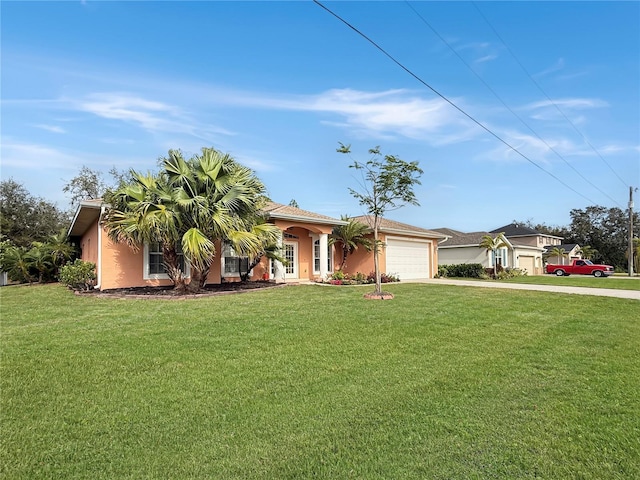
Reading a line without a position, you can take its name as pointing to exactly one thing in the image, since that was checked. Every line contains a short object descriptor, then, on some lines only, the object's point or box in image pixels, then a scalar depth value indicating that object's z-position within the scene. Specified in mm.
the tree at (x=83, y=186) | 36906
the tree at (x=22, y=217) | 28609
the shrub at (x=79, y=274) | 13492
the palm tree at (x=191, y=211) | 11383
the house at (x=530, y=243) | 37062
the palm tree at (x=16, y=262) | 18359
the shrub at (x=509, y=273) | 27188
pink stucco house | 13773
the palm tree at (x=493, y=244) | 27609
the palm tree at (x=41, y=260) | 18812
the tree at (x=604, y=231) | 52219
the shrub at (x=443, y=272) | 26531
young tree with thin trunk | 12469
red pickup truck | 31594
